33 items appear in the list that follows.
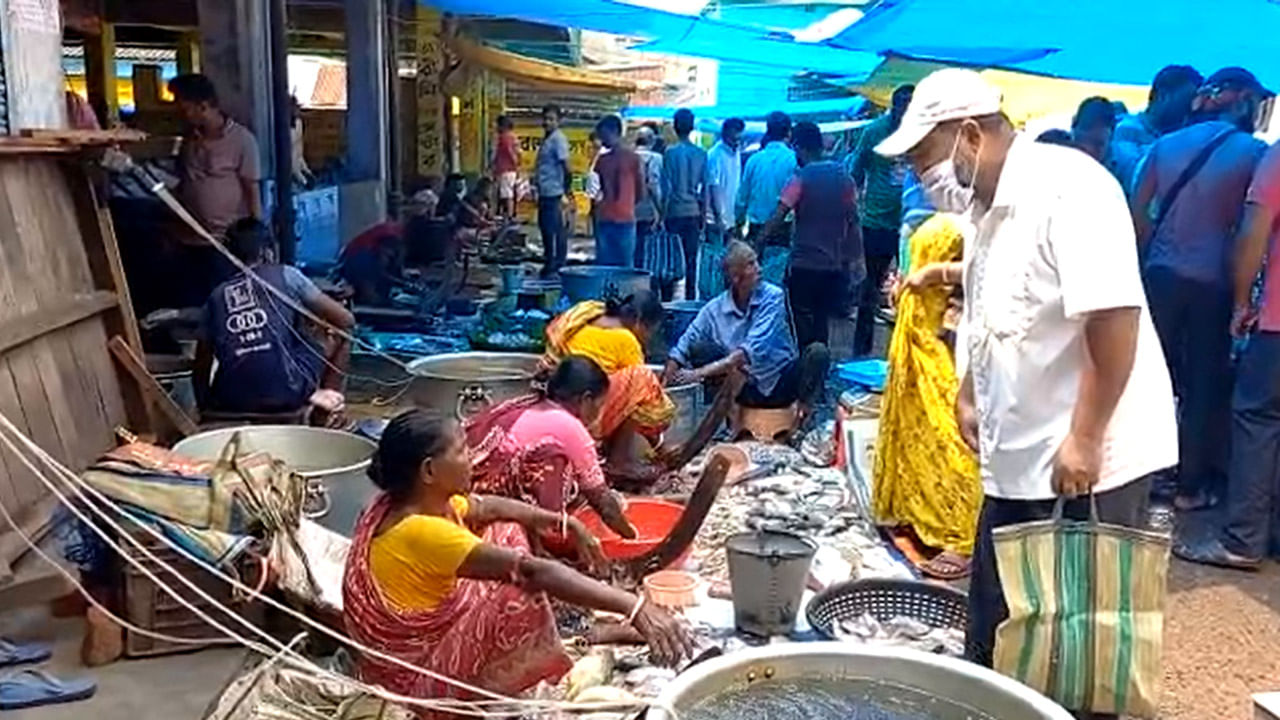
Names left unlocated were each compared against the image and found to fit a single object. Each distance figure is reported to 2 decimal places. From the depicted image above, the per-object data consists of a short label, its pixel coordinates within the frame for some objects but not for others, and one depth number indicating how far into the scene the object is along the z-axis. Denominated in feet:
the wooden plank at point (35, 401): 13.96
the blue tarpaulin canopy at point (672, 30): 33.55
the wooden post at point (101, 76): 34.55
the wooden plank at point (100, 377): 15.71
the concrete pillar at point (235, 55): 28.84
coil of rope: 9.25
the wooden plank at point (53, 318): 13.70
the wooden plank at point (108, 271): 16.40
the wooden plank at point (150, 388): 16.38
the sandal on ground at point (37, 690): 11.41
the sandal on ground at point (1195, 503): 19.31
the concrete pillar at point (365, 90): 39.06
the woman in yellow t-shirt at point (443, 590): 9.52
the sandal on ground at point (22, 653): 12.33
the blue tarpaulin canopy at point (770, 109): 66.74
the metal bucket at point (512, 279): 33.58
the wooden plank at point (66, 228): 15.62
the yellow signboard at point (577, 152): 62.18
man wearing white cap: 9.01
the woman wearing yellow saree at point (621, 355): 17.22
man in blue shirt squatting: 21.30
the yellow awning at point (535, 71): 53.11
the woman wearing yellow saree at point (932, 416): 16.31
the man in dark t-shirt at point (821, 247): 26.35
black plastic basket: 13.62
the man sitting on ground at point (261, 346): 16.79
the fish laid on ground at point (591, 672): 11.66
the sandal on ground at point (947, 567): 15.87
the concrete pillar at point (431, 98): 49.42
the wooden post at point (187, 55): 42.83
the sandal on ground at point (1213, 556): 17.33
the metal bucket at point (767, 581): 13.23
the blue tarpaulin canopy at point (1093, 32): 20.74
